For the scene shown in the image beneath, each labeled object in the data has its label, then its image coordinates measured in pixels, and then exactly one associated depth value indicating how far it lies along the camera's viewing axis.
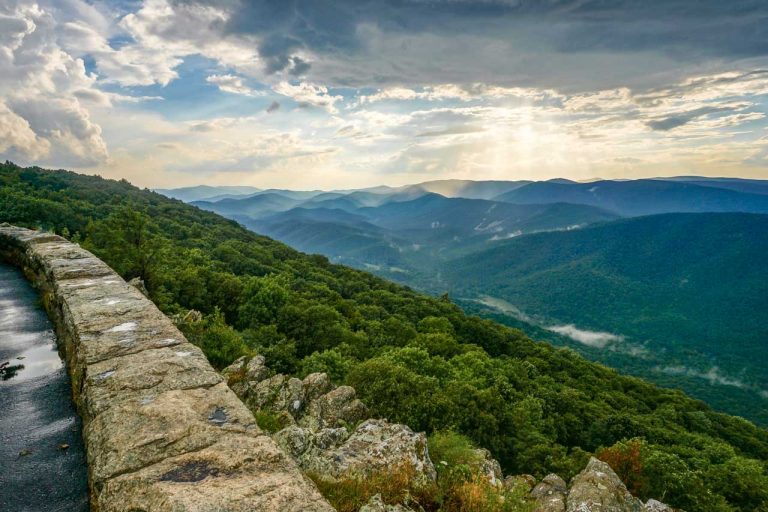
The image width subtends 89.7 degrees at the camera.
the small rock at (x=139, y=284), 13.51
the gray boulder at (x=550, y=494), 10.20
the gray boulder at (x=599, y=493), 10.02
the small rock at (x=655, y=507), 11.32
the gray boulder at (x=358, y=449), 6.76
